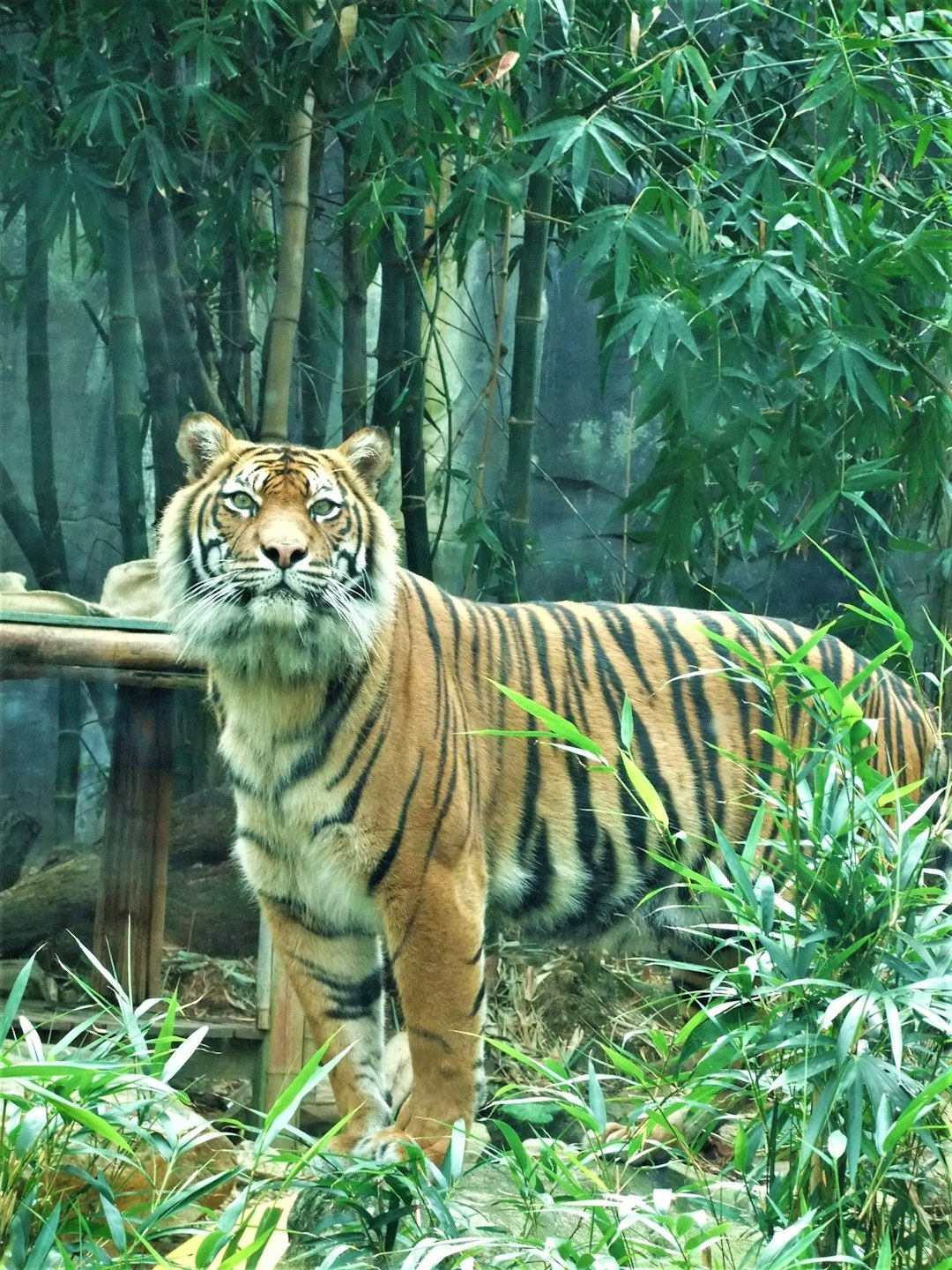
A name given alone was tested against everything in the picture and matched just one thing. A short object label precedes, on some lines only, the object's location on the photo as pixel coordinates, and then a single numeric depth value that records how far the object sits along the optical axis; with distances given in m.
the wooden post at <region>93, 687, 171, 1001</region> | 6.00
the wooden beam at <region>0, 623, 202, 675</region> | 5.83
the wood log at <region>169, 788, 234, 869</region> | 6.38
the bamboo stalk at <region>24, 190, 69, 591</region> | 5.95
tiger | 4.78
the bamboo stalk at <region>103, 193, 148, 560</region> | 6.16
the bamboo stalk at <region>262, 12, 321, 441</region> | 6.54
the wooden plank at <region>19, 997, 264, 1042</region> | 5.90
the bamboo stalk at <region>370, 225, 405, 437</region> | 6.79
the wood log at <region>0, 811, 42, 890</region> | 6.12
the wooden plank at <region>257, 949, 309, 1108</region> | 5.89
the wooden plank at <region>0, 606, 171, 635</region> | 5.85
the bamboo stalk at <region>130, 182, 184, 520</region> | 6.23
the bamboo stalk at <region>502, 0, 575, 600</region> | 6.78
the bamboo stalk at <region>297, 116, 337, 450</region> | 6.61
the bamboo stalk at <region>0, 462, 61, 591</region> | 6.05
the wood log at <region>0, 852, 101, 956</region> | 6.05
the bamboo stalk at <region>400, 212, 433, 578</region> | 6.84
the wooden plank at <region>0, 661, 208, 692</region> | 5.90
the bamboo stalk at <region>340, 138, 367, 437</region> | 6.70
